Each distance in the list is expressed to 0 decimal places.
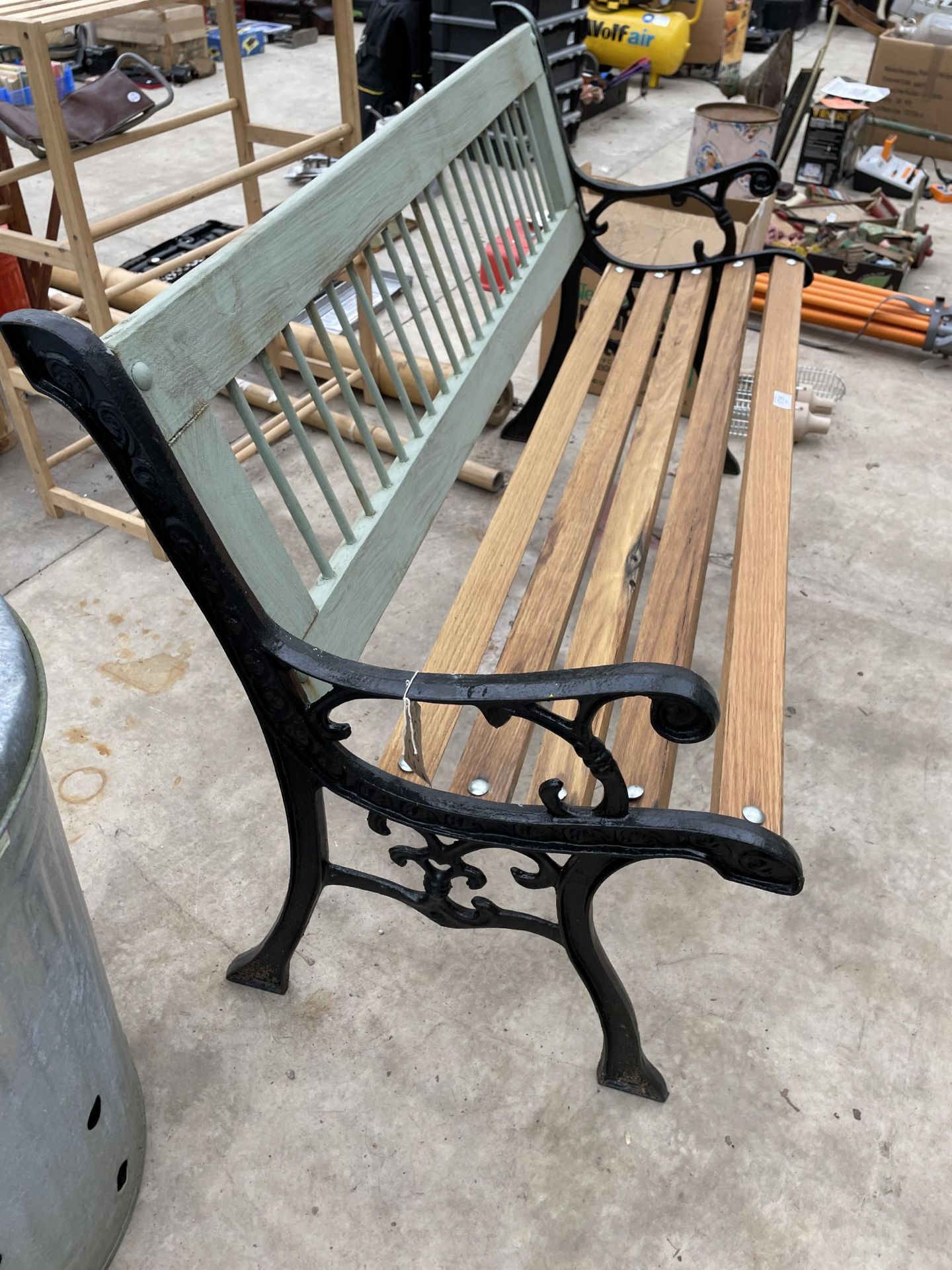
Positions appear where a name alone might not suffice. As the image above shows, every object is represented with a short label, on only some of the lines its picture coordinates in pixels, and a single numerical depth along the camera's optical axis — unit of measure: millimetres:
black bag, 5395
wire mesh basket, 3266
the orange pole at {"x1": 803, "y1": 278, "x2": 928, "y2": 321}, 3838
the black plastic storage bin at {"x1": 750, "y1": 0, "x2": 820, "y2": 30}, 9039
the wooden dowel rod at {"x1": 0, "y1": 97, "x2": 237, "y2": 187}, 2508
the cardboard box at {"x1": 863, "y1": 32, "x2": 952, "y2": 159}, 5641
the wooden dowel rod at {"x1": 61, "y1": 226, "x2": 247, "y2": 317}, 2184
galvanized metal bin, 970
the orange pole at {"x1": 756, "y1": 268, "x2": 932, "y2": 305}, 3895
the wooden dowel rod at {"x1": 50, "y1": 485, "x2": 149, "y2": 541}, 2596
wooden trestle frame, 1942
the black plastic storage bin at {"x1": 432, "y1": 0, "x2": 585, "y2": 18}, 5285
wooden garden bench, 1064
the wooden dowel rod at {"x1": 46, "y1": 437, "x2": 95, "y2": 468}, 2752
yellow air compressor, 6789
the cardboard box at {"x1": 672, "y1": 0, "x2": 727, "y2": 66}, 7141
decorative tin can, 4254
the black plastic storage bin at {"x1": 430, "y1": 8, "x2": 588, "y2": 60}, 5305
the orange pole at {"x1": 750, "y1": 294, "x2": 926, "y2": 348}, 3748
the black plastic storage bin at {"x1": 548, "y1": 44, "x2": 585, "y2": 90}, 5477
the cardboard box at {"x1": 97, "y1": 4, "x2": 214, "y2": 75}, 6629
